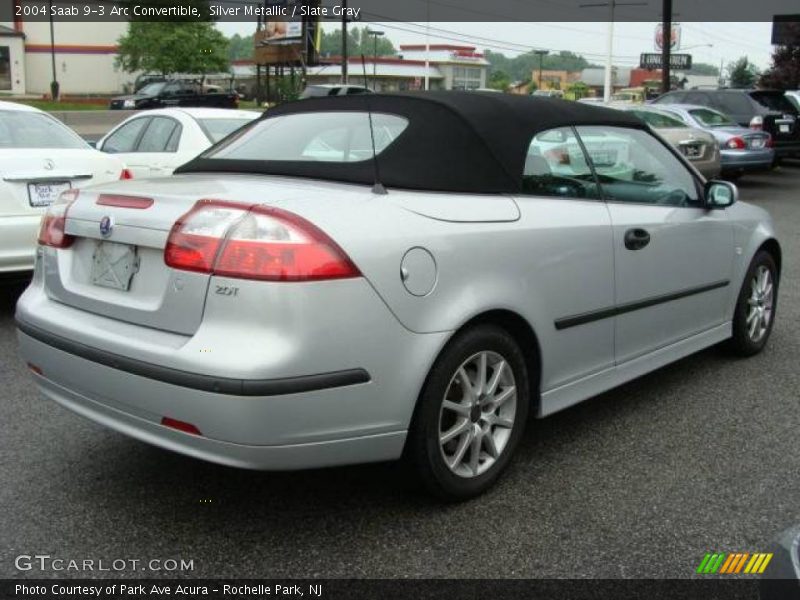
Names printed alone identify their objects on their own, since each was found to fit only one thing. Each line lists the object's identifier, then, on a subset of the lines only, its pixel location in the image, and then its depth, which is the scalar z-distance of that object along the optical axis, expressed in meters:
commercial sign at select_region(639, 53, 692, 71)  39.97
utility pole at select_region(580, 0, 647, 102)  38.62
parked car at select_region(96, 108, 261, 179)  8.18
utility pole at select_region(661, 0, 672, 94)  25.39
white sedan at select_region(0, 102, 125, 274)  5.68
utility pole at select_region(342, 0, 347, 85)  39.77
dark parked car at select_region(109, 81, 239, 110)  32.44
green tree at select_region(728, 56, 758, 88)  66.24
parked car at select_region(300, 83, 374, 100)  23.06
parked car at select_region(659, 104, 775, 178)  14.98
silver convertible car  2.62
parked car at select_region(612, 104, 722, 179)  13.37
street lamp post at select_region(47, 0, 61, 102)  48.04
